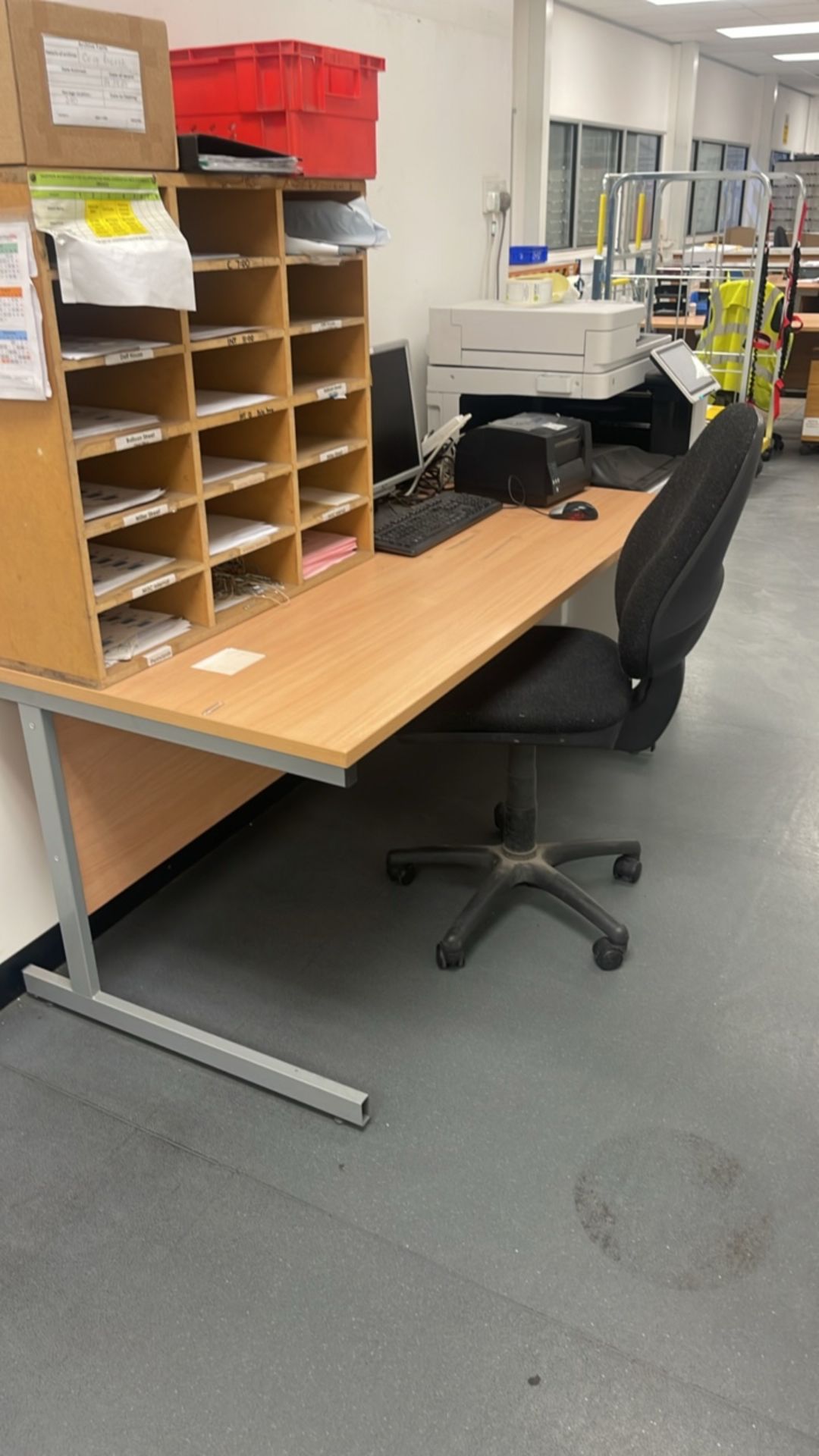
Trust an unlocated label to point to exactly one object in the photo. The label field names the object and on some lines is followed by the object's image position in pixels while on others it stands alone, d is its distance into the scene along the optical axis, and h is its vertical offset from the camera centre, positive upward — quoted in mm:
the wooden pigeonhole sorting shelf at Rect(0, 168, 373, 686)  1524 -302
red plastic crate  1791 +206
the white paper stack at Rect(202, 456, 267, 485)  1814 -383
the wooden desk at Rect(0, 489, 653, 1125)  1513 -633
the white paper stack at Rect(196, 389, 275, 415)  1737 -267
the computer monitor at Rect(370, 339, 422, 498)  2480 -417
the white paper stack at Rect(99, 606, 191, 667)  1687 -599
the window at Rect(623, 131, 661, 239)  9435 +583
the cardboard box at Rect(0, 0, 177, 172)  1337 +169
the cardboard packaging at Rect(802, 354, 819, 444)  6477 -1064
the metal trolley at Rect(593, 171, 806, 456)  5383 -279
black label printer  2582 -527
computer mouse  2523 -620
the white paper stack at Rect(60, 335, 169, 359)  1473 -154
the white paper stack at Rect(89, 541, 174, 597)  1640 -495
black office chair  1822 -800
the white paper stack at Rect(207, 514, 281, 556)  1820 -490
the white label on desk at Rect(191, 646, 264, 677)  1685 -631
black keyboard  2285 -609
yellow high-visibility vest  5910 -555
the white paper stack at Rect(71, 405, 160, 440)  1552 -264
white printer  2650 -293
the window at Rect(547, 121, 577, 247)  8148 +270
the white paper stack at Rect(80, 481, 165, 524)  1593 -380
